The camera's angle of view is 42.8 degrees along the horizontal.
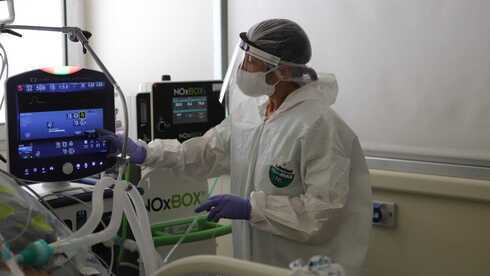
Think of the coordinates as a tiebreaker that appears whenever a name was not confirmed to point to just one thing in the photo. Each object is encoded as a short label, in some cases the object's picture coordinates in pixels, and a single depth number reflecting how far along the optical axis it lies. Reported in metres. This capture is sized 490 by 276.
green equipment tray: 2.05
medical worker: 1.87
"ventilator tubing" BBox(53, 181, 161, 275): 1.35
